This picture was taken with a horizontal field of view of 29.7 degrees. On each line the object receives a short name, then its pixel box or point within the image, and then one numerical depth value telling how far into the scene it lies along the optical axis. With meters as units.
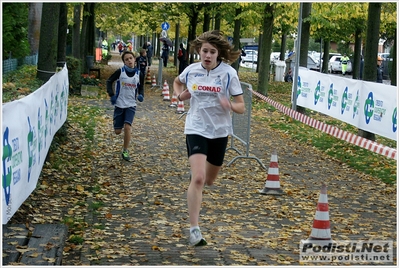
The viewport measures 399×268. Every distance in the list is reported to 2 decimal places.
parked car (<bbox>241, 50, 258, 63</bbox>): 72.05
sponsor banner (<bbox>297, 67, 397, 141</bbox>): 13.44
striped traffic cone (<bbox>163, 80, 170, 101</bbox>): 26.36
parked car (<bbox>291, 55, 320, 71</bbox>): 55.94
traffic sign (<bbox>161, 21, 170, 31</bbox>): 43.64
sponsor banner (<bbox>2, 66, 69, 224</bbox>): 6.40
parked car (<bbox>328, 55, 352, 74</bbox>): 59.44
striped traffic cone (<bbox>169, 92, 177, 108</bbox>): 24.23
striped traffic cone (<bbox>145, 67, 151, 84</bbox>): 35.39
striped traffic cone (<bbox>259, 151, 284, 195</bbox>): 10.28
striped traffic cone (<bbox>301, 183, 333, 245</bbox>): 7.25
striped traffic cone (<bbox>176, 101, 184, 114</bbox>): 22.08
